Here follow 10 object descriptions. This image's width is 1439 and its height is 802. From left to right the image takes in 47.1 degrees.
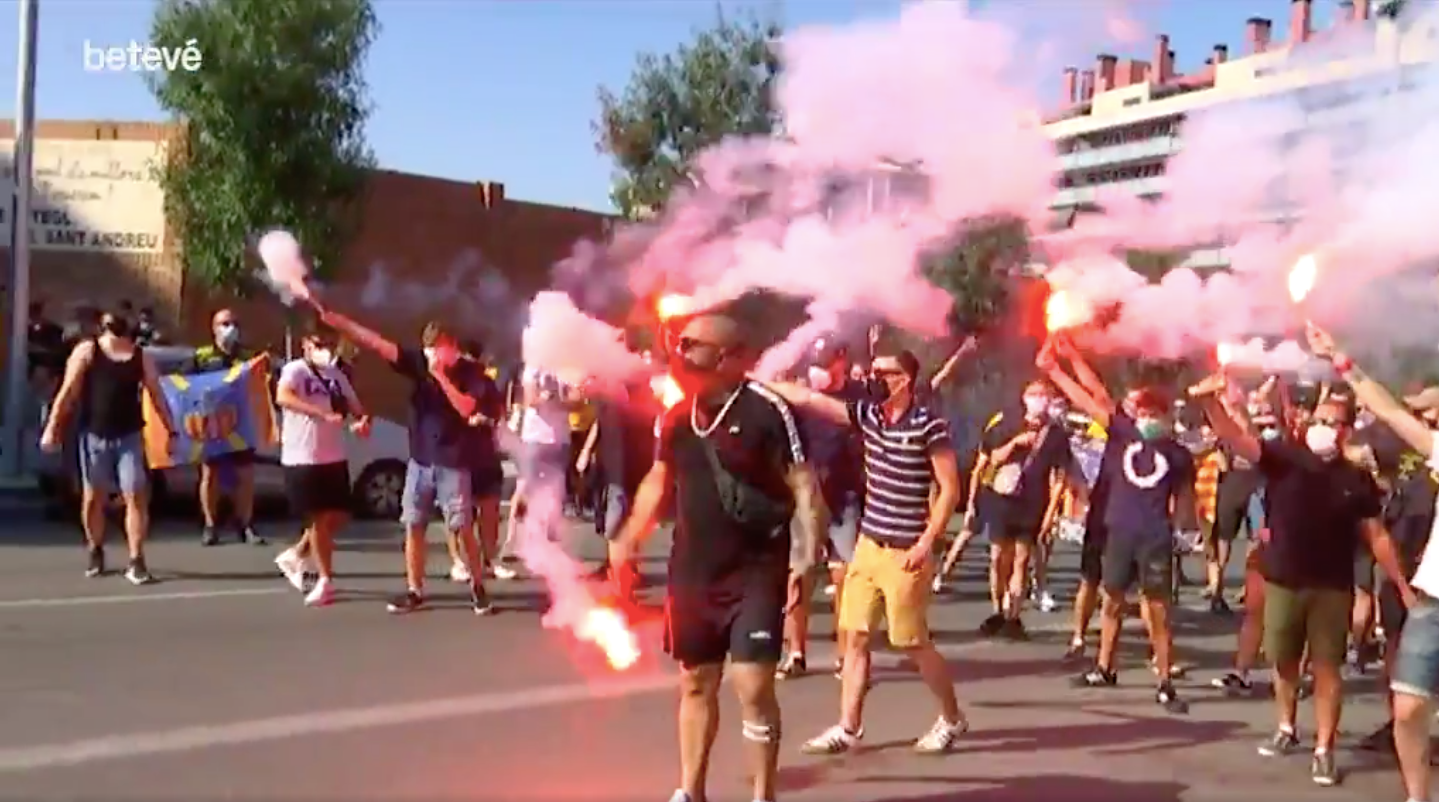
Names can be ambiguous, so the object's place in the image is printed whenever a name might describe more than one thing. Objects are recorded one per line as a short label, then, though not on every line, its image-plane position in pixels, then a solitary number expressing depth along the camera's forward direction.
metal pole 17.88
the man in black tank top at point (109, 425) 11.08
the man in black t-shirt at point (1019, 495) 10.99
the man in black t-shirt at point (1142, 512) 8.88
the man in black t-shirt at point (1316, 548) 7.39
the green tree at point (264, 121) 19.66
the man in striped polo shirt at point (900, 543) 7.23
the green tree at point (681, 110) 20.56
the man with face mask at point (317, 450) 10.67
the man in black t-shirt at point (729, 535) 5.89
